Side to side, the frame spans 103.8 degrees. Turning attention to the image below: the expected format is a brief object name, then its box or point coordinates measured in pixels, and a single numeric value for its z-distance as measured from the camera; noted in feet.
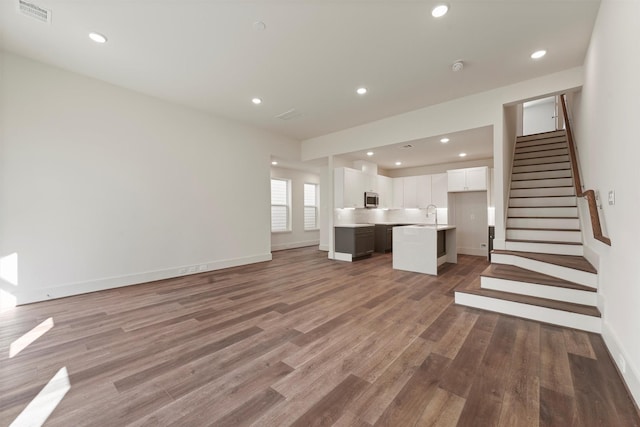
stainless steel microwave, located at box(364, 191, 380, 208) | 23.56
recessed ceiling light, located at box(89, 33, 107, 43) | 9.57
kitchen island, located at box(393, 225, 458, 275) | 15.98
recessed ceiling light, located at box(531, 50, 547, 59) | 10.58
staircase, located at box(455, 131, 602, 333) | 9.02
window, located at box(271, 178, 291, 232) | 27.48
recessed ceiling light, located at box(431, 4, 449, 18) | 8.16
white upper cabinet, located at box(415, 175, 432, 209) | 25.64
